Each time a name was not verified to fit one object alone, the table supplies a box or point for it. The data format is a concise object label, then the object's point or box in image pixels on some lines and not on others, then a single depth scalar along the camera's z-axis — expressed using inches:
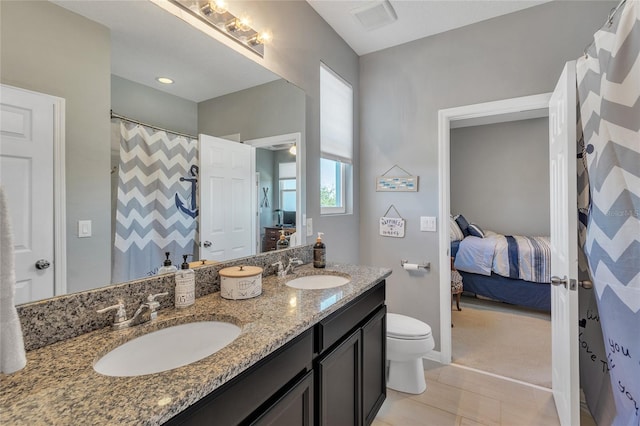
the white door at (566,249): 57.2
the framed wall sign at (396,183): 98.0
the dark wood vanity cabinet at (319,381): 29.2
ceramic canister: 46.8
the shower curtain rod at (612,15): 50.5
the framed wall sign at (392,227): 100.6
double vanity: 22.6
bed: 128.7
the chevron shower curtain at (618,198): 46.8
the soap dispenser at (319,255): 70.8
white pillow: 155.3
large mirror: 32.3
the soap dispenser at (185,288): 43.0
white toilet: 75.3
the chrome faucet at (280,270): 62.9
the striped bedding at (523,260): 127.7
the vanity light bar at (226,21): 50.8
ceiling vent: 79.4
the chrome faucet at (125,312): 35.9
